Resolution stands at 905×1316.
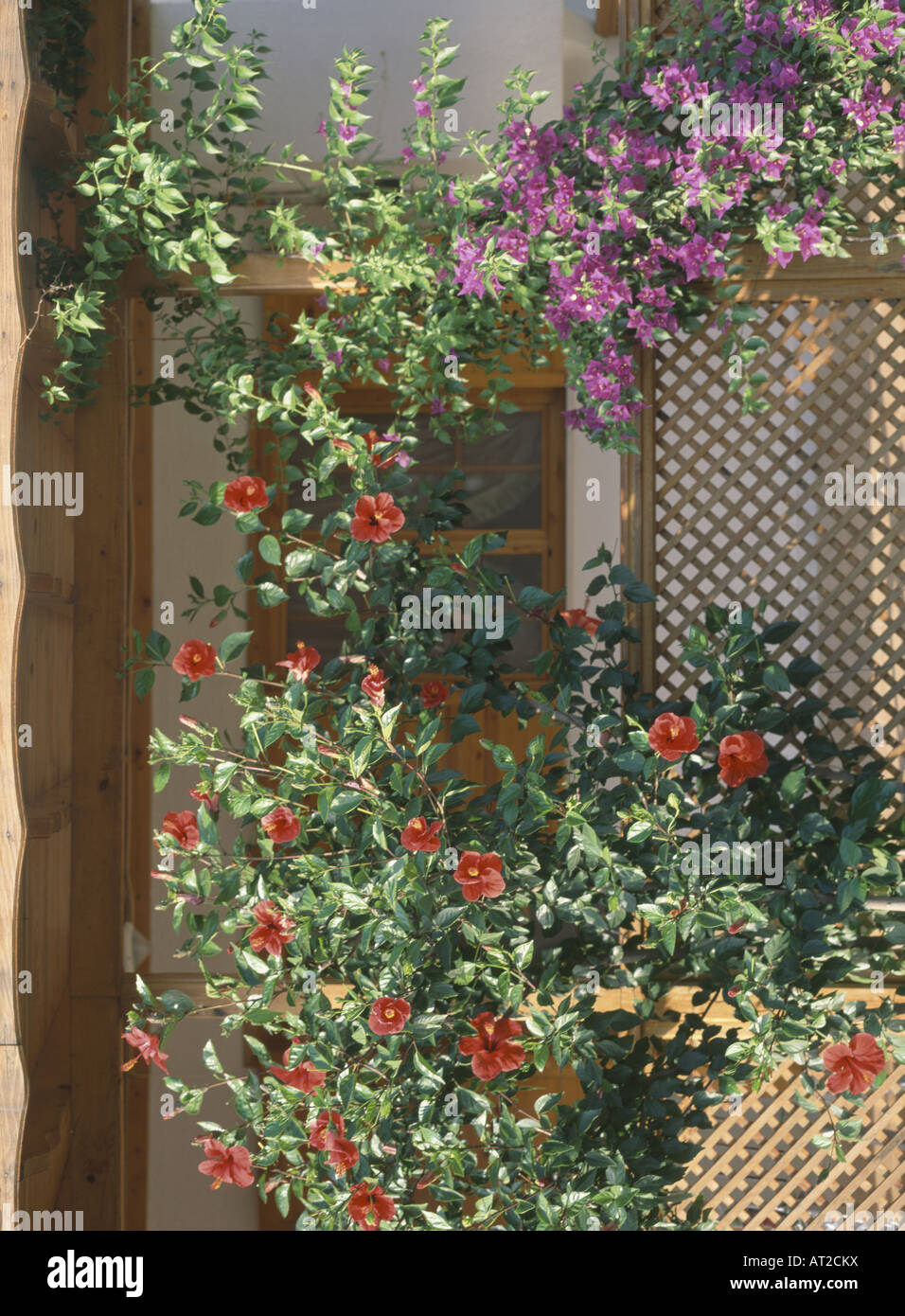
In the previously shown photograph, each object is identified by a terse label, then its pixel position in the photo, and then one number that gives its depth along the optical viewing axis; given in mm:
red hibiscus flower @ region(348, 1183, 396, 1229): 5857
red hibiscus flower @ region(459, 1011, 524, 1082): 5887
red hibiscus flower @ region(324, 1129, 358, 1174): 5871
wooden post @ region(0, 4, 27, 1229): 6013
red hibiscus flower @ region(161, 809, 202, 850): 6054
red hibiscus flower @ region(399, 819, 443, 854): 5816
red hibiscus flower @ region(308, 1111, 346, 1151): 5899
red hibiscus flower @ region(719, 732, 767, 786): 5992
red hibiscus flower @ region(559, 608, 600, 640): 6273
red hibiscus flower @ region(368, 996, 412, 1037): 5825
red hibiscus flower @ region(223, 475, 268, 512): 6066
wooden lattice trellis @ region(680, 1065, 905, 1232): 6458
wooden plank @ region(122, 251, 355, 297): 6485
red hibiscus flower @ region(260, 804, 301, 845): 5962
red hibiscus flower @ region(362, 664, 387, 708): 5901
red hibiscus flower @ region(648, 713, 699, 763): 5922
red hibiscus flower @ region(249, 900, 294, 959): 5944
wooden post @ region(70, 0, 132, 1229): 6538
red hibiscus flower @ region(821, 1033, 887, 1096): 5914
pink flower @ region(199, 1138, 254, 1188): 5950
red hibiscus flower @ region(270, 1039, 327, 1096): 5949
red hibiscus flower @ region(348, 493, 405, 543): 6068
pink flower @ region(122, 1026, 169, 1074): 6017
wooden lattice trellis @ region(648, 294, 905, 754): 6479
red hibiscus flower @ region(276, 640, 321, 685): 5992
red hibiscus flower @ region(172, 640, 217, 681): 6035
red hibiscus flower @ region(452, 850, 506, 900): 5818
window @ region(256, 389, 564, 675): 8496
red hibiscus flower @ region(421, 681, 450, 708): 6203
